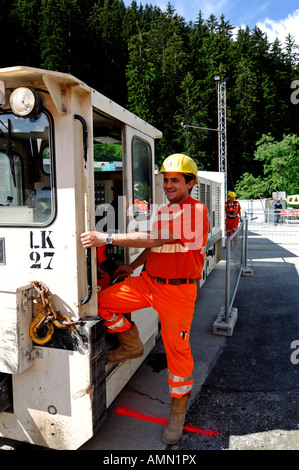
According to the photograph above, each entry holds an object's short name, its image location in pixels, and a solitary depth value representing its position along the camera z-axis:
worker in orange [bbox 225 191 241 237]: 12.41
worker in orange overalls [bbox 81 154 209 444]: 2.69
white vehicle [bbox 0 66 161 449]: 2.28
